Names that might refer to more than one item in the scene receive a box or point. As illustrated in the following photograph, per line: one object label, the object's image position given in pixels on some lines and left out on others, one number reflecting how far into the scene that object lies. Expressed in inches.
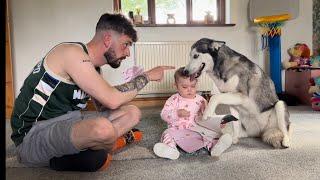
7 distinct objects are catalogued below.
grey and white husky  73.1
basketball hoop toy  143.4
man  54.4
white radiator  143.6
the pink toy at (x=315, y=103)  120.5
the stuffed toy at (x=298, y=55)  149.7
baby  65.4
